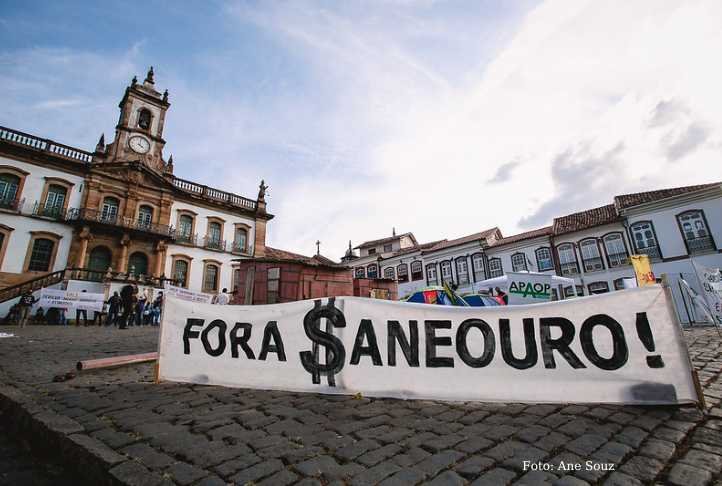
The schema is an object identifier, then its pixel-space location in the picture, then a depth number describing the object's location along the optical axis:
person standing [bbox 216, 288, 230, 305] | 17.71
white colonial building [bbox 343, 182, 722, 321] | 18.83
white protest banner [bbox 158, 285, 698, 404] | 2.99
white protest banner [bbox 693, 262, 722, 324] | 9.19
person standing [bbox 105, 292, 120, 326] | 15.00
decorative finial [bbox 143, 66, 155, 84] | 28.14
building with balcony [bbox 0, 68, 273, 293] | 19.25
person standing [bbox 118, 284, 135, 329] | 12.90
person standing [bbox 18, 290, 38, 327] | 13.47
